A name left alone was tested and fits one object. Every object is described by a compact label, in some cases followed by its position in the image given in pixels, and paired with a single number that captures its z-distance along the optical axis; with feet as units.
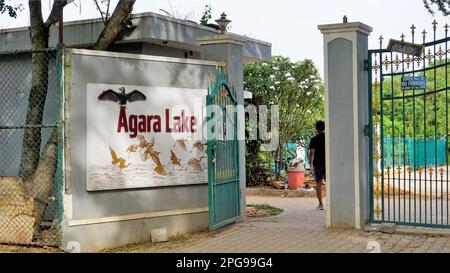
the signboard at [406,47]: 31.68
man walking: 40.60
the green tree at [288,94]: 60.13
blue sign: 31.55
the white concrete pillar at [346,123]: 32.89
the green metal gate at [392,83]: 31.50
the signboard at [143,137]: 29.96
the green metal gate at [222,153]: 32.73
